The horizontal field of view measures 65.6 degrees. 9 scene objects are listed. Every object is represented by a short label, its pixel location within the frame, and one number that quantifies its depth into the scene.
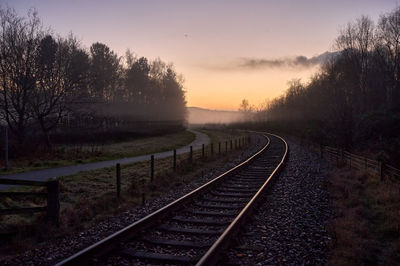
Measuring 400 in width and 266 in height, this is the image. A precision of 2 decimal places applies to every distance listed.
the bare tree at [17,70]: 22.53
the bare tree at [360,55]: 47.09
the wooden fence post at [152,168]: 13.03
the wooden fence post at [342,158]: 19.12
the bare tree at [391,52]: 41.97
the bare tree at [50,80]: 24.22
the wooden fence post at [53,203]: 7.43
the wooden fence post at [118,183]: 10.31
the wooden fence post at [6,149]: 16.02
